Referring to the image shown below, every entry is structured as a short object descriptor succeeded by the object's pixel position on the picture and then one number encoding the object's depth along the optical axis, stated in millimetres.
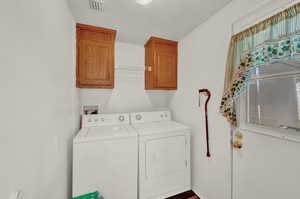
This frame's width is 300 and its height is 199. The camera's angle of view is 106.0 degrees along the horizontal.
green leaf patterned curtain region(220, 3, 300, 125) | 804
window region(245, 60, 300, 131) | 859
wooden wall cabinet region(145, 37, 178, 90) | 2051
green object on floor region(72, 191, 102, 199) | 1169
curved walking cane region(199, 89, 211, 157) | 1519
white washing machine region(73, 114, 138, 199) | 1231
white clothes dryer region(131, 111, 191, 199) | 1494
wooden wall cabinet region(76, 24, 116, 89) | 1621
